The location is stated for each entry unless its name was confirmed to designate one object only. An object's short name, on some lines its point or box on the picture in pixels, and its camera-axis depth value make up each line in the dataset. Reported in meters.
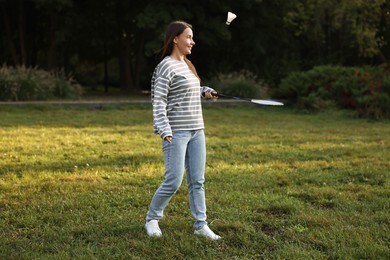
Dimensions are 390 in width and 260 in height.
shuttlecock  4.67
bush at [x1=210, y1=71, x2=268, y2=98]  18.94
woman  4.11
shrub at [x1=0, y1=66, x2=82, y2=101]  16.31
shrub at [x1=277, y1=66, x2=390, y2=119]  14.39
